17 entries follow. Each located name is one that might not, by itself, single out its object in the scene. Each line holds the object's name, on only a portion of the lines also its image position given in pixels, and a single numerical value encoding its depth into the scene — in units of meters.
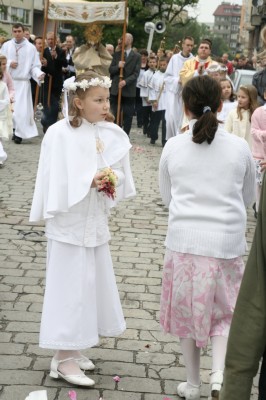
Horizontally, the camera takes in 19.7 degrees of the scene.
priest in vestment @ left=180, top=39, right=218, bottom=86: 11.91
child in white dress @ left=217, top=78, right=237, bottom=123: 9.26
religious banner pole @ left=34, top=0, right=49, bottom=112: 15.56
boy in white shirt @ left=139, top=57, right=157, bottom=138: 18.02
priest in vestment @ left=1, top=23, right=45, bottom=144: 15.27
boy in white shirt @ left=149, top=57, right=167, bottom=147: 16.53
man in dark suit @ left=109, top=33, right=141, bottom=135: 15.66
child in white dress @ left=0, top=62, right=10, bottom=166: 12.04
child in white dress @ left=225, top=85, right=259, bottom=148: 8.87
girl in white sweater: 3.94
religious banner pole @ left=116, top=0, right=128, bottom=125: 15.46
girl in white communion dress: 4.30
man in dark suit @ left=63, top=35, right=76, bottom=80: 16.97
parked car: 18.07
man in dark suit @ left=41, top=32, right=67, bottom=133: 16.05
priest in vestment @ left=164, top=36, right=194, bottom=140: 14.16
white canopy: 15.08
